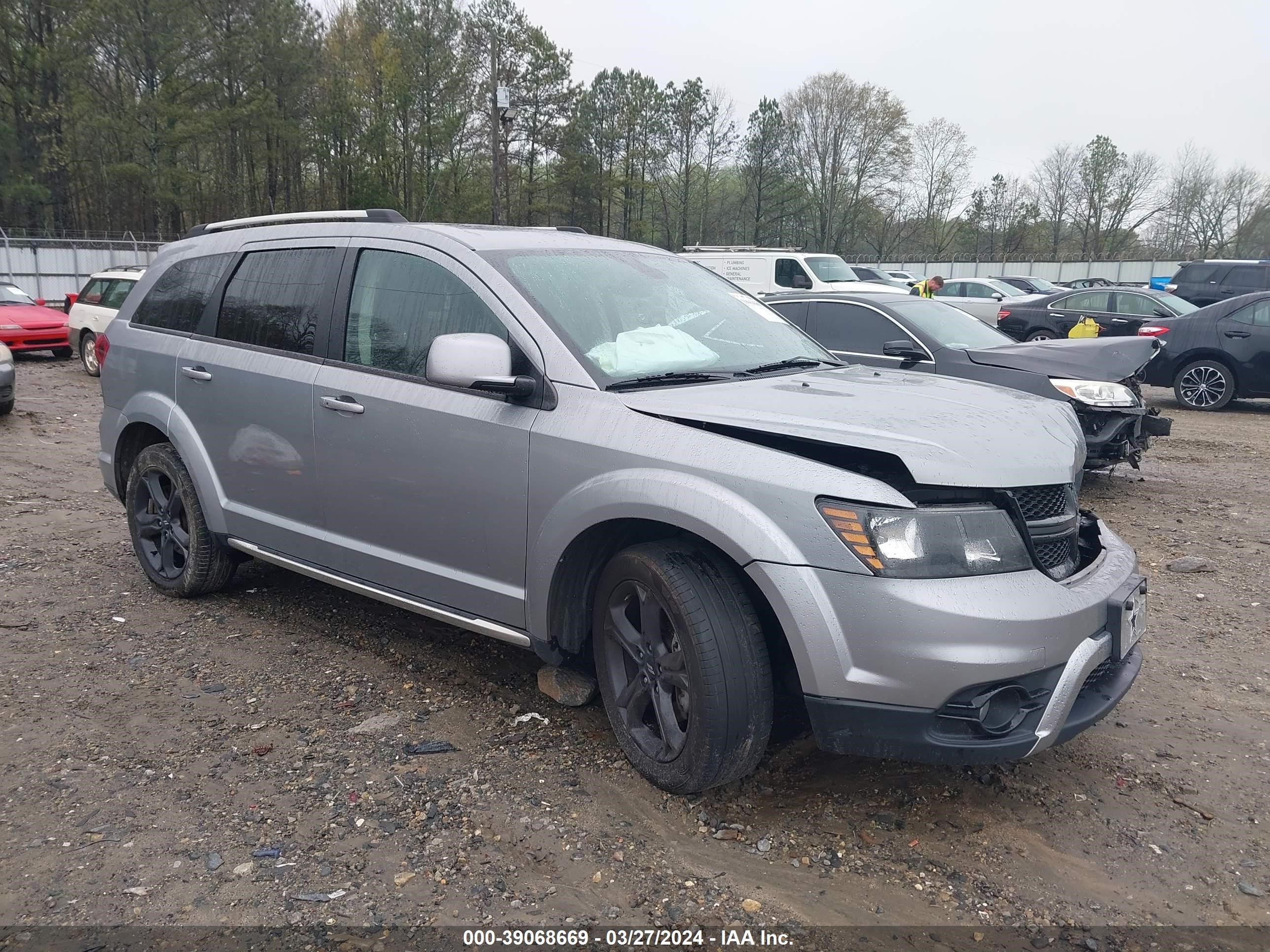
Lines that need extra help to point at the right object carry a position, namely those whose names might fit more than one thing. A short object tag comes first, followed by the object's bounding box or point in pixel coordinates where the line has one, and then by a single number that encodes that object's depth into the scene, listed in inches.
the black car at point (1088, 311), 658.8
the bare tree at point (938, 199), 2551.7
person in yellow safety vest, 541.0
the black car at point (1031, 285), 1301.7
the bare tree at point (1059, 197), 2539.4
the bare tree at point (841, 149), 2404.0
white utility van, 736.3
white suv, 617.0
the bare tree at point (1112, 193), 2460.6
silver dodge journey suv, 104.6
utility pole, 1198.3
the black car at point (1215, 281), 767.7
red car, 647.1
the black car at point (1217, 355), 483.8
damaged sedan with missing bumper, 284.8
